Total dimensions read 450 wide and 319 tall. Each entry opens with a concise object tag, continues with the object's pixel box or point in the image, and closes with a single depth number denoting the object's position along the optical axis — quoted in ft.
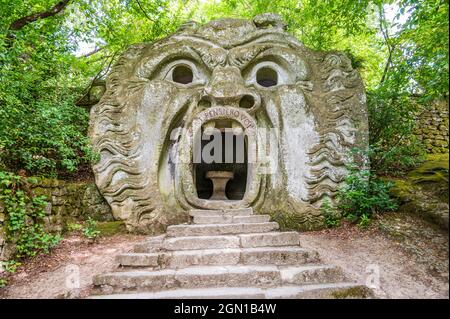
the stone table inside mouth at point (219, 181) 21.58
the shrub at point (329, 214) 16.18
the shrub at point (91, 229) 15.31
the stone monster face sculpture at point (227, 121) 16.96
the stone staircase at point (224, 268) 9.14
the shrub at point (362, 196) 15.03
